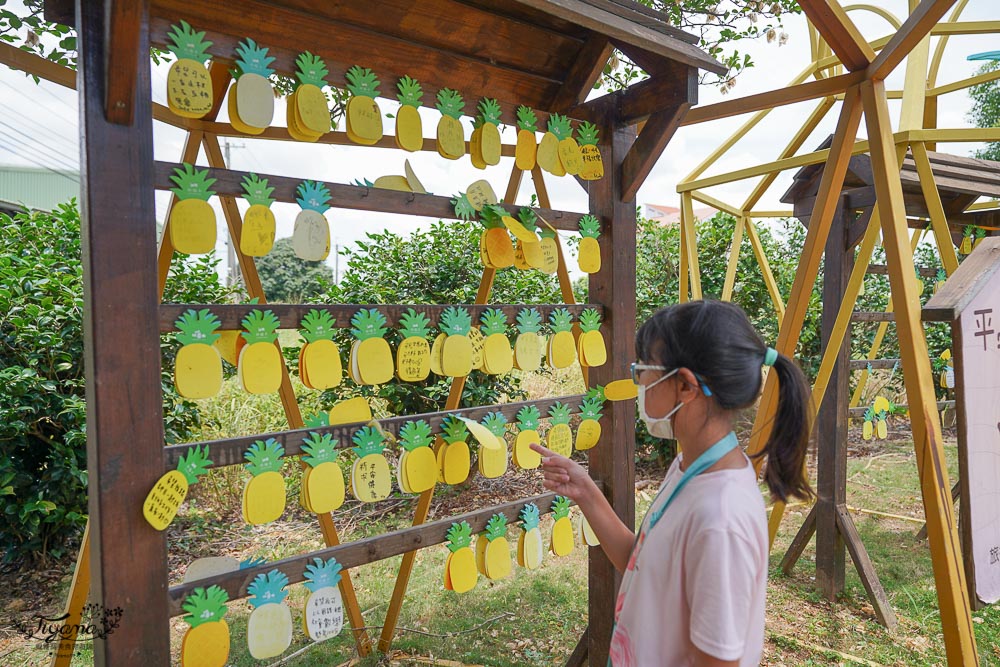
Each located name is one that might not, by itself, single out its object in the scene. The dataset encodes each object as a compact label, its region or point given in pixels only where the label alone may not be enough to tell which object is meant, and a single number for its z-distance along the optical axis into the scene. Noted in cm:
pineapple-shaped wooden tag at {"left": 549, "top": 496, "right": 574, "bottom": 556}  205
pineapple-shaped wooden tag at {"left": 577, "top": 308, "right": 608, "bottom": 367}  204
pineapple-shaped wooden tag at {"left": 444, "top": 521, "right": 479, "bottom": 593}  179
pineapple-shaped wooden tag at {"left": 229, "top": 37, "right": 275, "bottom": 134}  138
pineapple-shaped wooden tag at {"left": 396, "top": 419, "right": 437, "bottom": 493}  167
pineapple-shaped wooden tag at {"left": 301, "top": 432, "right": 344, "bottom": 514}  150
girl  95
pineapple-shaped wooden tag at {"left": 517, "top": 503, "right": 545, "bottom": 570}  197
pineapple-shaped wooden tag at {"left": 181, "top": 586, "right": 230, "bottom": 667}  132
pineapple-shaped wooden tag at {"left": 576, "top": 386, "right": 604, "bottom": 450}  207
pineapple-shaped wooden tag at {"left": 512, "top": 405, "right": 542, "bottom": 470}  188
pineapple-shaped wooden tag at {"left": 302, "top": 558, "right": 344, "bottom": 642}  152
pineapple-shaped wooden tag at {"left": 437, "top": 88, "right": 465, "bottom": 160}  175
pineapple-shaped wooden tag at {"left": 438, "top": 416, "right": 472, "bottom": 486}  175
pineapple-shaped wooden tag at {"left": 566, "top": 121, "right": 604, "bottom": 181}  204
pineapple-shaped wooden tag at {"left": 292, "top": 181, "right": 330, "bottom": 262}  148
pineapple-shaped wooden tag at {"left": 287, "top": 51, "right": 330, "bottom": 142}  147
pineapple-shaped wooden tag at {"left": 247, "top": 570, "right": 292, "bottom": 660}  142
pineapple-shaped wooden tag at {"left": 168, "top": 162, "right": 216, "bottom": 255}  131
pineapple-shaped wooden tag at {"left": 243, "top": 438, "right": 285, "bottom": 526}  141
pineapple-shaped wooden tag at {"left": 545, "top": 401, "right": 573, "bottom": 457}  198
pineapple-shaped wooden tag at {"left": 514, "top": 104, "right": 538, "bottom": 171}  194
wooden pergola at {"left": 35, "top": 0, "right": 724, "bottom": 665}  119
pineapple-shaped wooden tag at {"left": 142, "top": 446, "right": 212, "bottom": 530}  124
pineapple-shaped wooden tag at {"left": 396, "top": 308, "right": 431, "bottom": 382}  167
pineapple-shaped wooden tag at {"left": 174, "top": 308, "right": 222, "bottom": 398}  130
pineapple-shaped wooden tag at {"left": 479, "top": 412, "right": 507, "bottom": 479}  182
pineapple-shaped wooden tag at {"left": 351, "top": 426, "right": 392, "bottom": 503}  158
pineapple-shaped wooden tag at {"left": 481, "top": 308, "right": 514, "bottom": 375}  185
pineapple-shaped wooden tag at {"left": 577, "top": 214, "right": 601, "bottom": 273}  202
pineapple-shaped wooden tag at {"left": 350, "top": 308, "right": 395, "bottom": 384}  157
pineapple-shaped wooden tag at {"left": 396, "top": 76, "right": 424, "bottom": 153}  167
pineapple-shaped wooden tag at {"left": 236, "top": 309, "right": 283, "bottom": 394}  140
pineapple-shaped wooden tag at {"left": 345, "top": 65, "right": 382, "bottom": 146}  157
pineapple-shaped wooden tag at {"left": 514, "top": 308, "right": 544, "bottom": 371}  193
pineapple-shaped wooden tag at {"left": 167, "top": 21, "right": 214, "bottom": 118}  128
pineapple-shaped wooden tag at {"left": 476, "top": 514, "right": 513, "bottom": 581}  188
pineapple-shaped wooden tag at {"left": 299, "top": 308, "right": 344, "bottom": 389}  150
